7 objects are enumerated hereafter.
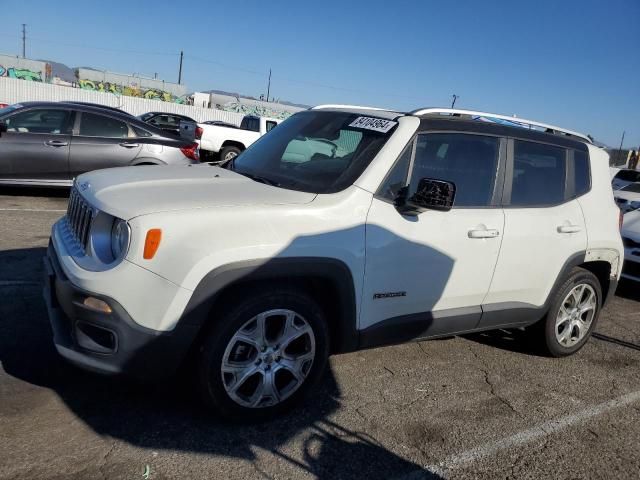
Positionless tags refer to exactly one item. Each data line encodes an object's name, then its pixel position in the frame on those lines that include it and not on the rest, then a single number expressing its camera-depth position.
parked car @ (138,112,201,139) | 23.86
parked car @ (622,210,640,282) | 6.92
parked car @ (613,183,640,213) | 8.25
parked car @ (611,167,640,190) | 11.78
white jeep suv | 2.75
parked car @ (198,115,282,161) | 16.19
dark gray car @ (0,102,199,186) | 8.29
